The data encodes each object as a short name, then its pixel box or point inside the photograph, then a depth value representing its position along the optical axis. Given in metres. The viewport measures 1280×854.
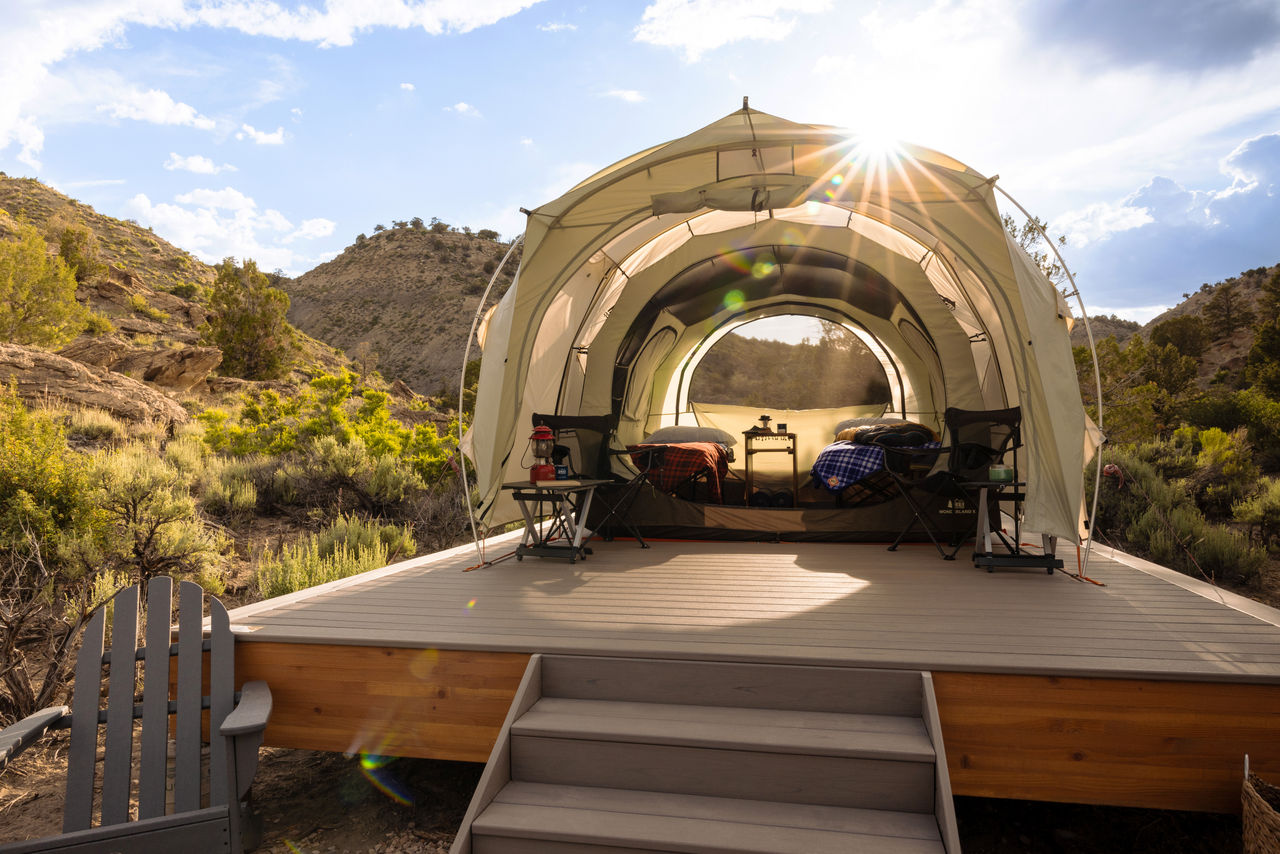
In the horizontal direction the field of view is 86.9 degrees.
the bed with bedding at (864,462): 4.84
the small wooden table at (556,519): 4.20
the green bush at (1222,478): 7.86
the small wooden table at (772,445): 5.77
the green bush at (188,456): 7.50
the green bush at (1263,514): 6.73
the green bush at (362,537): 5.66
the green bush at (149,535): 4.68
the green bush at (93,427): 8.32
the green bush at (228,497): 6.56
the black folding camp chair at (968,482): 4.10
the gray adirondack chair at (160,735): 2.17
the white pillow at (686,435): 6.02
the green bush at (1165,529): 5.83
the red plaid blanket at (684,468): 5.21
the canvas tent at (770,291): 3.79
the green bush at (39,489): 4.52
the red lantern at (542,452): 4.39
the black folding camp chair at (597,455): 5.04
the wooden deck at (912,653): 2.15
